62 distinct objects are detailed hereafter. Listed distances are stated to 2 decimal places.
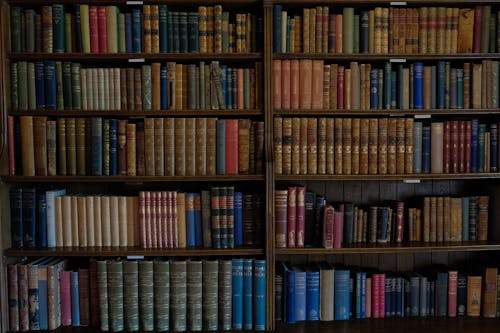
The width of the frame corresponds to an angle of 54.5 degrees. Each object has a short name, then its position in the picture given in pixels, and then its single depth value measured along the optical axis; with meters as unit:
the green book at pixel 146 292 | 2.49
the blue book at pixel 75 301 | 2.54
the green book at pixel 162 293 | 2.50
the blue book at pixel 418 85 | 2.57
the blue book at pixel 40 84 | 2.50
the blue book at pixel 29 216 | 2.52
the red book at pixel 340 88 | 2.55
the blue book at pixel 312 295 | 2.58
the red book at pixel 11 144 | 2.48
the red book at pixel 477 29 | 2.54
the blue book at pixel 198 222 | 2.57
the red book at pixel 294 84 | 2.53
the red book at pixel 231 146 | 2.54
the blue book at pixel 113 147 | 2.52
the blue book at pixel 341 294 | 2.60
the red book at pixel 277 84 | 2.52
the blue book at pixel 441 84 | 2.56
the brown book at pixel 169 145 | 2.53
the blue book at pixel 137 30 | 2.51
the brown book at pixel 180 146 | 2.53
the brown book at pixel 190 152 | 2.54
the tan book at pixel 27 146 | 2.49
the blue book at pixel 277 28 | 2.49
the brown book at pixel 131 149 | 2.53
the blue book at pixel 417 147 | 2.59
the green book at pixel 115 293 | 2.48
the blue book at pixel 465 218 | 2.64
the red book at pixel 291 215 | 2.55
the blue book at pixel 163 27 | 2.51
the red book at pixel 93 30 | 2.50
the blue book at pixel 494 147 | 2.58
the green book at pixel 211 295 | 2.51
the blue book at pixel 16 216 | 2.52
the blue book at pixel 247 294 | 2.53
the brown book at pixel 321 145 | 2.55
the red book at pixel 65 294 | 2.54
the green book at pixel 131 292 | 2.49
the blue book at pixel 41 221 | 2.54
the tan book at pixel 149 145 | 2.52
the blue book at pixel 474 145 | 2.57
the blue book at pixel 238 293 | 2.53
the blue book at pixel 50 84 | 2.50
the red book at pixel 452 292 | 2.62
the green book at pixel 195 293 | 2.51
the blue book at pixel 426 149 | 2.60
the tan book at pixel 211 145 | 2.54
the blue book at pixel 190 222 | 2.56
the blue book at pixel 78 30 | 2.49
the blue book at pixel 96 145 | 2.50
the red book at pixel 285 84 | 2.53
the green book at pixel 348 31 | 2.55
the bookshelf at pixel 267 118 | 2.50
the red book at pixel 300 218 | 2.56
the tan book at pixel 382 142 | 2.57
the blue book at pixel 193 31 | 2.52
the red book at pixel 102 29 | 2.51
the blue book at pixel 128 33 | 2.52
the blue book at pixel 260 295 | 2.51
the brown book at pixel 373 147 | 2.56
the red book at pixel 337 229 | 2.57
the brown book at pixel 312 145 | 2.55
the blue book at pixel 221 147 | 2.54
